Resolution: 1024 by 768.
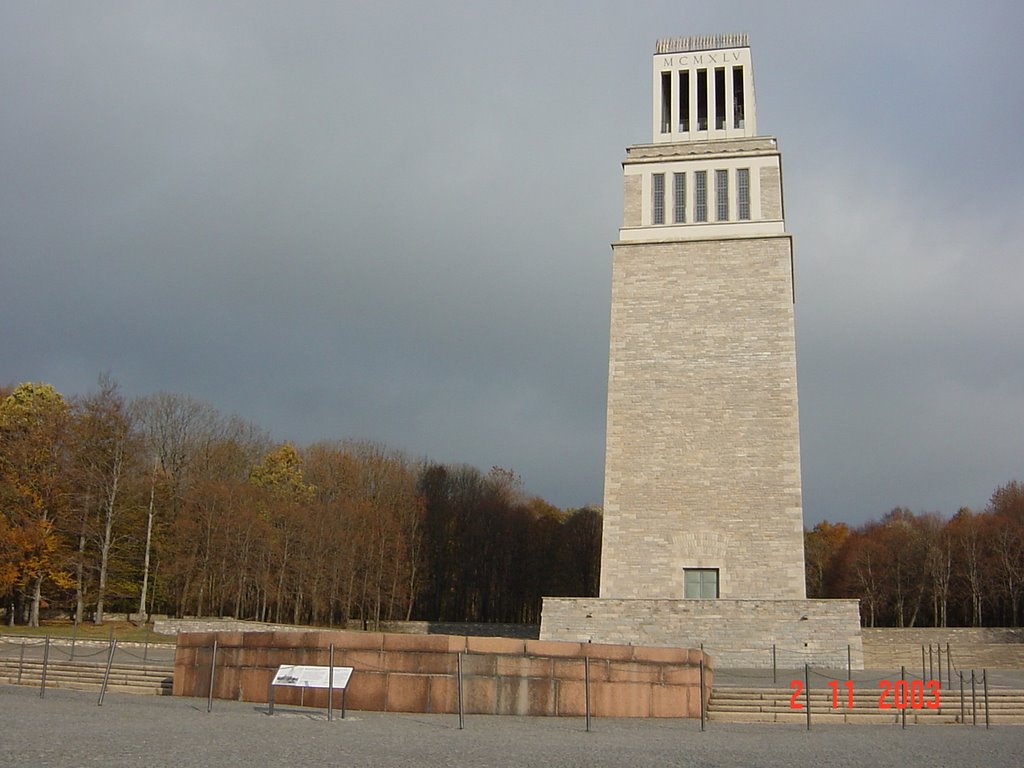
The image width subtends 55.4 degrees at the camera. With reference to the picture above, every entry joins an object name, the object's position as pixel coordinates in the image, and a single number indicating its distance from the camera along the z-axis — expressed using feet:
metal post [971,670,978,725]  51.26
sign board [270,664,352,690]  42.60
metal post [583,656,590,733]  43.86
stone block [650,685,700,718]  52.44
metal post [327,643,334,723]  42.18
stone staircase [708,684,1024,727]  53.42
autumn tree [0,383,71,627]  115.24
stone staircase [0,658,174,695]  60.95
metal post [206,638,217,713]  46.00
